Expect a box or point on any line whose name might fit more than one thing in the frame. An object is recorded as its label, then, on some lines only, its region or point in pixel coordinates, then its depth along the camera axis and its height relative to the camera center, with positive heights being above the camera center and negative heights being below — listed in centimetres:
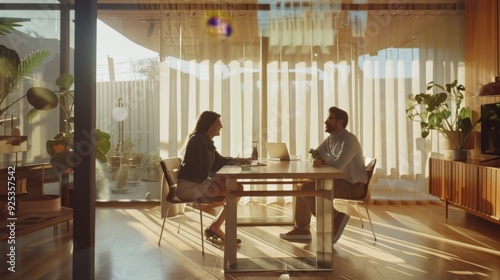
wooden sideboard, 420 -43
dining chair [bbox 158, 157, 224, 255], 384 -33
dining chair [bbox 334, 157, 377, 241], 412 -36
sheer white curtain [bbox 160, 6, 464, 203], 607 +86
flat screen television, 470 +16
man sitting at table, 403 -27
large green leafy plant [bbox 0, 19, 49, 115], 370 +69
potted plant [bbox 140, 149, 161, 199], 614 -43
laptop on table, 436 -7
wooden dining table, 309 -44
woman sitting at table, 385 -19
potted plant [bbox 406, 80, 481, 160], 524 +33
